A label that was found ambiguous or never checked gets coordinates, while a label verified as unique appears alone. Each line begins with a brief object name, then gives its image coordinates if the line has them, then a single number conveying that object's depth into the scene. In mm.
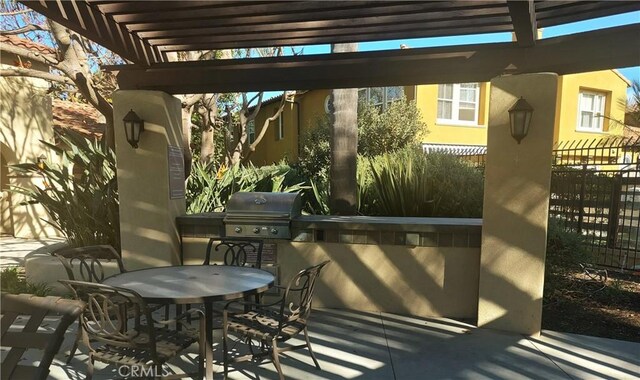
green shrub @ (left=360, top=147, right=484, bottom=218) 5398
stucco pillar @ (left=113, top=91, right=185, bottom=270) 4266
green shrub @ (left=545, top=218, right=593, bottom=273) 4387
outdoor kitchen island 3973
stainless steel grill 4203
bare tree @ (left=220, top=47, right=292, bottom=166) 12508
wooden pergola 3150
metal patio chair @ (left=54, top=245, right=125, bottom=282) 3000
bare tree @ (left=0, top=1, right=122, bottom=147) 5113
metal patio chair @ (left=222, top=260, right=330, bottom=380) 2600
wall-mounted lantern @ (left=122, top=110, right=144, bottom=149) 4125
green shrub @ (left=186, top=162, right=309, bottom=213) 5903
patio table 2432
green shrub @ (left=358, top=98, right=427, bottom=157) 11242
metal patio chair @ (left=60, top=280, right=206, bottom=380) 2193
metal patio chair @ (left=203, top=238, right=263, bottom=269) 3712
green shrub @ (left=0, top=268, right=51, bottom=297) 4344
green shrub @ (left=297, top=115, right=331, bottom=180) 9672
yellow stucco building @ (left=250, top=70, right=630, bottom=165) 12758
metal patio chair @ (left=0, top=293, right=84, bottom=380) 1510
